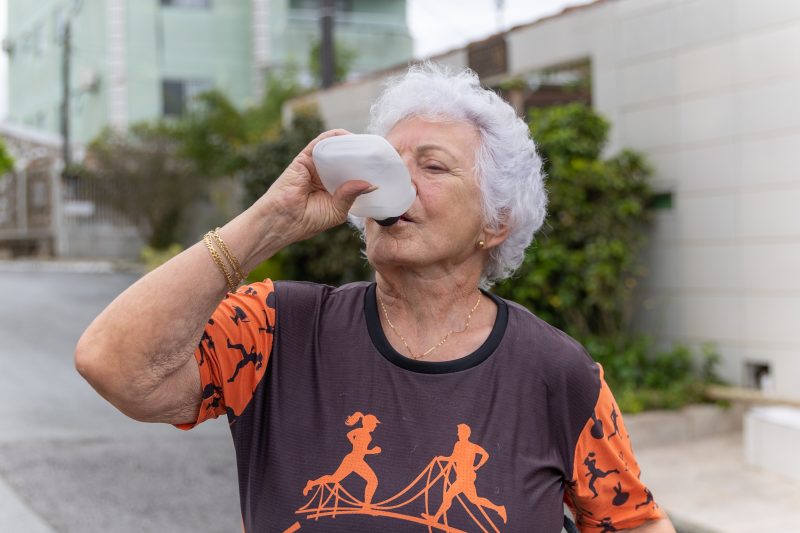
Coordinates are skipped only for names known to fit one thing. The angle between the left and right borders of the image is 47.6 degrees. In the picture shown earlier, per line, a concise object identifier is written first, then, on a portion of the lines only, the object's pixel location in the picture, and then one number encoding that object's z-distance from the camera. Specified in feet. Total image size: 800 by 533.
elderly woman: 5.68
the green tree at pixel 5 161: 80.23
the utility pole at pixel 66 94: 78.12
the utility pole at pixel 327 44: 42.32
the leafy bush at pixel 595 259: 22.21
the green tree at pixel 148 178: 66.39
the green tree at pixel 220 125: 68.59
